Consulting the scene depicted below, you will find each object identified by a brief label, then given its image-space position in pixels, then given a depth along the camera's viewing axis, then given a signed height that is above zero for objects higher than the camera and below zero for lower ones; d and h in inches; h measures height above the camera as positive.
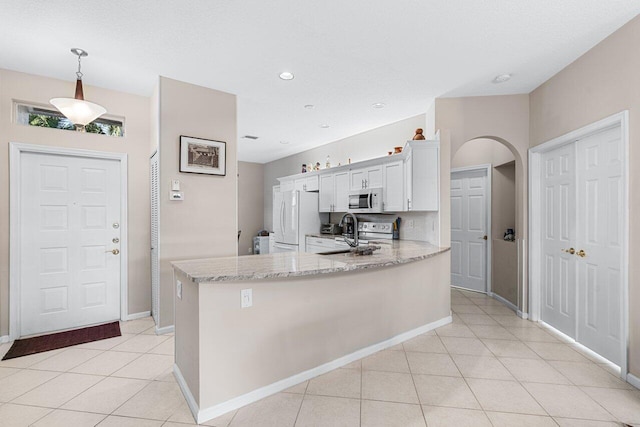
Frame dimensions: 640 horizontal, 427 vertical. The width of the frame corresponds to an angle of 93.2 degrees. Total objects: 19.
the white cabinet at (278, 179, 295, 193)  270.4 +26.8
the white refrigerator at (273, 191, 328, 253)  231.8 -3.3
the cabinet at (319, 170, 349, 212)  213.0 +16.3
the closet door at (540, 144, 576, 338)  123.3 -10.9
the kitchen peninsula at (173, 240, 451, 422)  75.6 -31.1
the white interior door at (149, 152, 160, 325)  131.6 -11.2
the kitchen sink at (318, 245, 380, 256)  114.8 -14.5
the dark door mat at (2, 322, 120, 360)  113.2 -51.1
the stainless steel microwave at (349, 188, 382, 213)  182.9 +8.4
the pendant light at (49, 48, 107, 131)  102.4 +36.8
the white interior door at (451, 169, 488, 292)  194.5 -10.4
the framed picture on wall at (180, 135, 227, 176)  135.4 +27.0
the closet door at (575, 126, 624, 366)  99.9 -10.1
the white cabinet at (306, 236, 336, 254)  209.0 -21.7
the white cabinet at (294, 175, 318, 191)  242.9 +25.4
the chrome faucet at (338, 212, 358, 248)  118.7 -11.6
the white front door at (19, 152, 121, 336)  128.2 -12.4
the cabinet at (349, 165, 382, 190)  185.6 +23.5
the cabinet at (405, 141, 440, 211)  146.0 +19.5
